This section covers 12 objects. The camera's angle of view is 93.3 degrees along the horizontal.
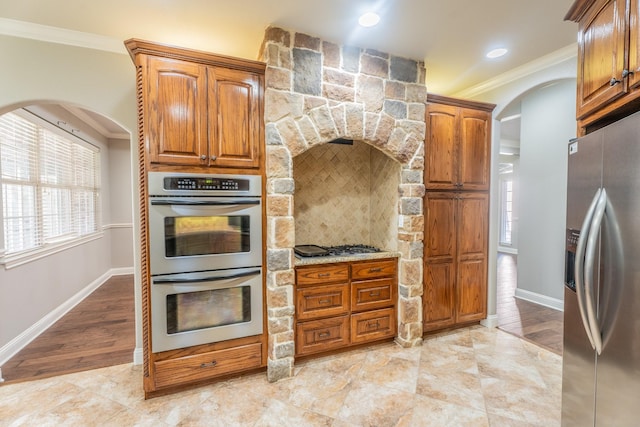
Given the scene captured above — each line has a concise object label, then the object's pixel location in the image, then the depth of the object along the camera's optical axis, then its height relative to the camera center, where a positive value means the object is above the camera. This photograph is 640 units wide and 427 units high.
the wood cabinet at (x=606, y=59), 1.27 +0.69
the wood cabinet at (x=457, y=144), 3.08 +0.64
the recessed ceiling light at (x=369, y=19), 2.22 +1.40
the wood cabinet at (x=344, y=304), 2.68 -0.93
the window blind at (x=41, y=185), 3.10 +0.26
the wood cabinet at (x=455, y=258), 3.15 -0.58
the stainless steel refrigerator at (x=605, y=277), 1.17 -0.31
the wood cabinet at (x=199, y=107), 2.13 +0.73
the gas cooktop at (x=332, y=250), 2.87 -0.47
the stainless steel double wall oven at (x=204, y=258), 2.18 -0.40
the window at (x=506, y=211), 8.76 -0.18
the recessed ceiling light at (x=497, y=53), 2.76 +1.42
